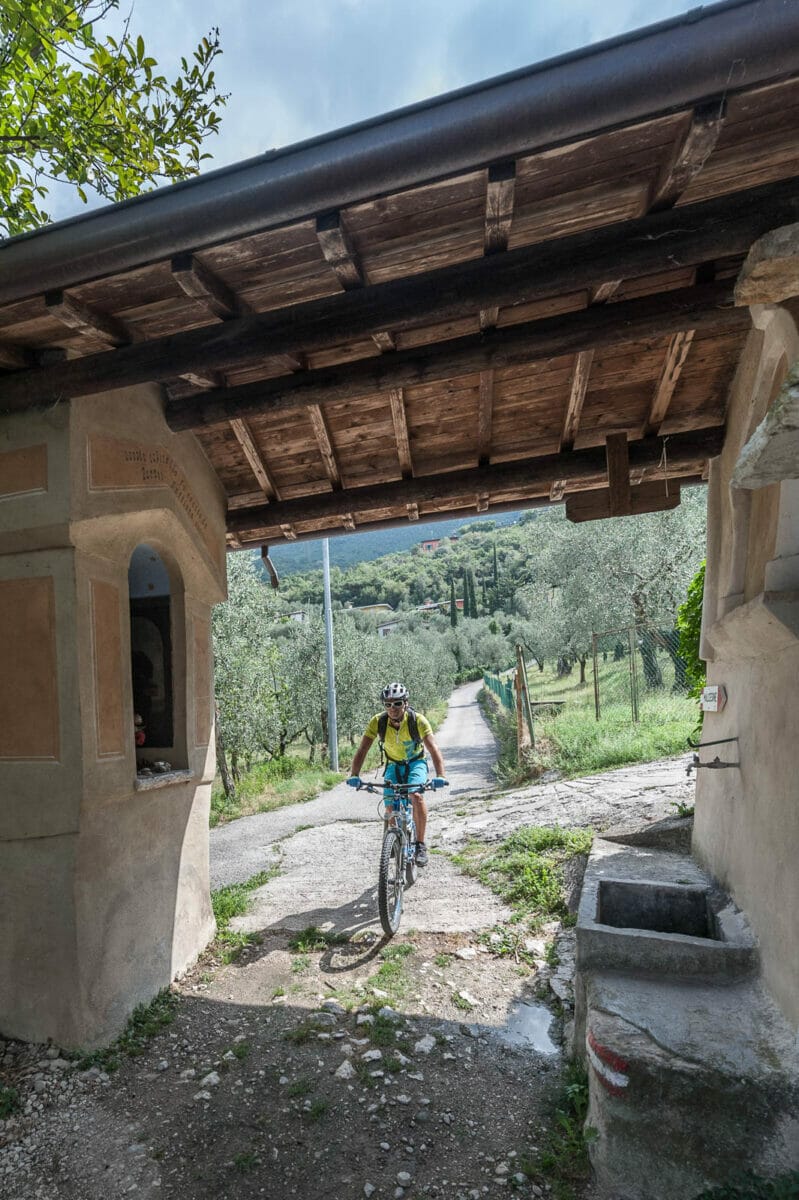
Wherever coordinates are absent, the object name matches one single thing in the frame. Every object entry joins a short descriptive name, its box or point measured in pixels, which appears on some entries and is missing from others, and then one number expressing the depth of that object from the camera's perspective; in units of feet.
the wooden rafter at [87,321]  9.61
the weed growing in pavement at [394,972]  14.33
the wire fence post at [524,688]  41.11
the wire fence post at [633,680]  37.78
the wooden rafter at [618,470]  16.63
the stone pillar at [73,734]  12.10
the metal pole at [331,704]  64.28
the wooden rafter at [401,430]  15.52
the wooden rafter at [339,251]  8.44
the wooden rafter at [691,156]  7.08
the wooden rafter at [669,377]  14.06
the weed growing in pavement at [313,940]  16.60
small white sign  14.84
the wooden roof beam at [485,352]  11.46
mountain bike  16.68
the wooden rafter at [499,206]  7.80
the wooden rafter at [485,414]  15.06
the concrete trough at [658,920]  10.82
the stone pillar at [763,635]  8.54
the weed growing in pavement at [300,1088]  11.06
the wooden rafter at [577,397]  14.46
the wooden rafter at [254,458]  16.90
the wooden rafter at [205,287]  9.01
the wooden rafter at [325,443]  16.33
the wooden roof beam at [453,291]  9.09
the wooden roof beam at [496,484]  17.22
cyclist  19.56
